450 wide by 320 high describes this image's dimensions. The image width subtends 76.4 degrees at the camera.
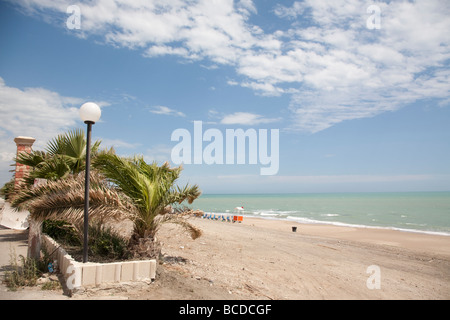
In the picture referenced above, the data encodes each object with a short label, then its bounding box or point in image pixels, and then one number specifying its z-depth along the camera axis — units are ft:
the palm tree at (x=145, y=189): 20.65
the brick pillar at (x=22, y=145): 39.88
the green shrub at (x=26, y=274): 16.92
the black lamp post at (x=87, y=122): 17.79
